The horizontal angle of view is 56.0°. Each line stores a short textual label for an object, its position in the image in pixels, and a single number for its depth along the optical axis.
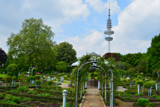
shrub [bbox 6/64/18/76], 18.77
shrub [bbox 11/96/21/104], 9.66
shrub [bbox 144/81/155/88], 14.54
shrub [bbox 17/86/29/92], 14.70
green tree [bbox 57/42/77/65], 51.04
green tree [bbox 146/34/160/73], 35.41
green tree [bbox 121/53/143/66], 63.47
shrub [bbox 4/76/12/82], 16.35
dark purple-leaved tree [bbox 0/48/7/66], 38.35
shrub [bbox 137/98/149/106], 9.96
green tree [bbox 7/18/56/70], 28.34
